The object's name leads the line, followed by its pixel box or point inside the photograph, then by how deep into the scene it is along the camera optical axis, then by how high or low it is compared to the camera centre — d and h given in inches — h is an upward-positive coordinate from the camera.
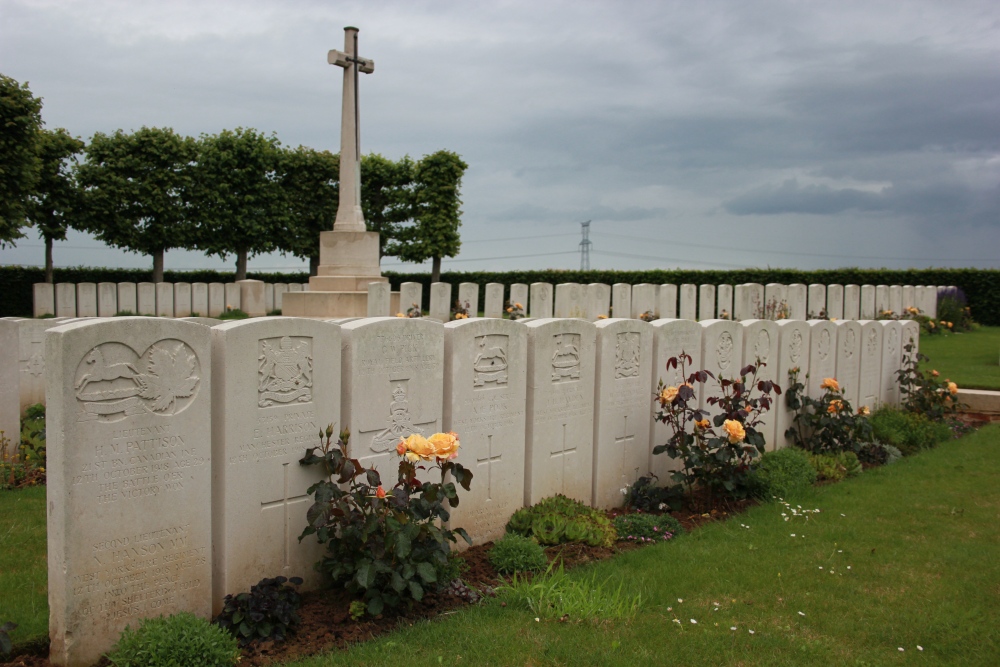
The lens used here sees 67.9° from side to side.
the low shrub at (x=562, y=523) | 199.0 -65.1
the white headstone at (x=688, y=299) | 753.0 -11.7
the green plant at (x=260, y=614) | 141.3 -64.5
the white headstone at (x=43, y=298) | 804.0 -22.2
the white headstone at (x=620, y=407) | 238.5 -39.8
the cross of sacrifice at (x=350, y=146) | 686.5 +126.0
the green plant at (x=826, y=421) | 302.4 -54.0
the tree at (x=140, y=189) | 978.1 +120.6
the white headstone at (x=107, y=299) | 820.6 -22.8
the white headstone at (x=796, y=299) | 789.9 -10.4
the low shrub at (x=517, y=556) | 177.8 -65.5
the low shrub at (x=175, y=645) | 126.7 -63.5
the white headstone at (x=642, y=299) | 762.8 -12.5
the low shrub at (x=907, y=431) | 335.3 -64.3
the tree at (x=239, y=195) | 1056.8 +123.8
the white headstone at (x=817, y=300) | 807.1 -11.4
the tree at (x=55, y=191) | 915.4 +109.9
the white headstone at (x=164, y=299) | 863.1 -22.9
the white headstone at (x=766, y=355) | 292.4 -26.4
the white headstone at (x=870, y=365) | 369.7 -38.0
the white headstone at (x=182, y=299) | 893.8 -23.3
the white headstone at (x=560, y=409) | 218.4 -37.6
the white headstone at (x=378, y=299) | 600.1 -13.3
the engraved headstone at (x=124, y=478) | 130.7 -36.8
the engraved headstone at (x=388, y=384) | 174.6 -24.6
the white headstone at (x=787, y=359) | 306.5 -29.5
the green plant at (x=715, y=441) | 231.1 -48.2
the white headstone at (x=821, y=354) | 328.8 -28.8
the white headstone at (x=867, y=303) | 837.7 -14.3
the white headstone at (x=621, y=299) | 755.4 -12.7
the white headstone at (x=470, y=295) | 683.4 -10.6
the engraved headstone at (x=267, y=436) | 152.4 -32.9
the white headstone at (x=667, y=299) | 761.0 -12.0
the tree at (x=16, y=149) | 695.1 +121.8
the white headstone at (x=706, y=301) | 778.8 -13.8
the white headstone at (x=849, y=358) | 349.7 -32.7
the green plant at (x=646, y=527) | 208.1 -68.3
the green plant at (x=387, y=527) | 147.1 -49.4
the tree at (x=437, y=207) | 1146.0 +118.9
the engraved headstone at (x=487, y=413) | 197.2 -35.2
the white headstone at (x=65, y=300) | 812.6 -24.2
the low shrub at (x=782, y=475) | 247.1 -62.8
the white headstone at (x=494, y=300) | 705.6 -14.8
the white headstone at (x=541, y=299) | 727.1 -13.6
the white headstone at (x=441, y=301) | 681.6 -16.1
